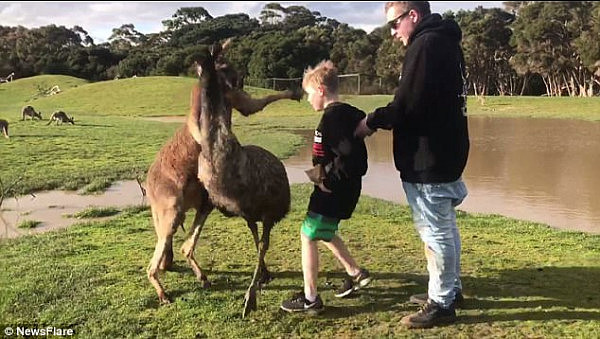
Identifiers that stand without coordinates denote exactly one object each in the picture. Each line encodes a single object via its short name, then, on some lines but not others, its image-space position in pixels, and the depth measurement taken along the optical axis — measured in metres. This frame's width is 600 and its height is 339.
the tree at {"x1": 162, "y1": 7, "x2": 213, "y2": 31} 69.31
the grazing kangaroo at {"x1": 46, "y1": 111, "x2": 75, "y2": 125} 25.03
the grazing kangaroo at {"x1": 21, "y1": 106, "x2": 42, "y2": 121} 26.79
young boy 4.27
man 3.81
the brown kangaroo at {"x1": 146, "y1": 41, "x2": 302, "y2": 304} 4.38
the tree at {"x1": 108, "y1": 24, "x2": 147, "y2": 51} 79.06
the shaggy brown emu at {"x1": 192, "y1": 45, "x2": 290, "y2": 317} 3.97
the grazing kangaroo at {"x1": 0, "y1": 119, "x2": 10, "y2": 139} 18.37
